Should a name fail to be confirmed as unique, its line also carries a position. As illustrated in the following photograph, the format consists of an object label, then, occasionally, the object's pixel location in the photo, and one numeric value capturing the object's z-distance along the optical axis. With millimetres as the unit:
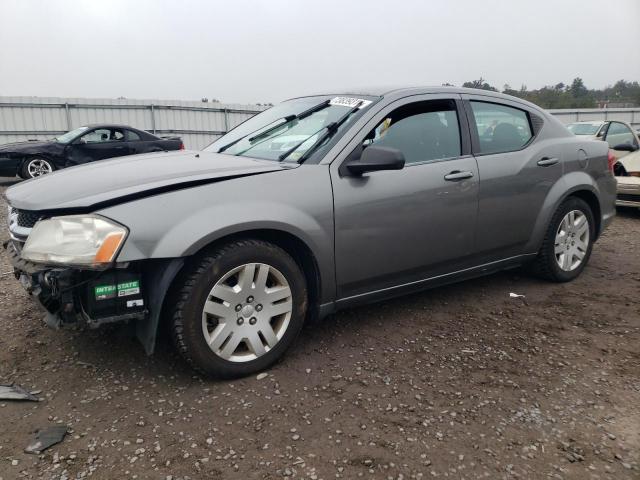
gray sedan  2357
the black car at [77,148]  10453
